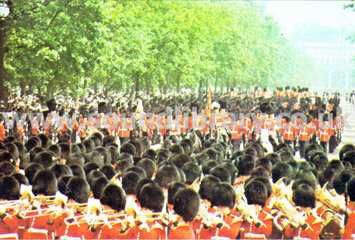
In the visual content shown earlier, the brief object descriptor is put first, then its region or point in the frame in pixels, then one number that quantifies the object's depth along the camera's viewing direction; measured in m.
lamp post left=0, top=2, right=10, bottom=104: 16.59
